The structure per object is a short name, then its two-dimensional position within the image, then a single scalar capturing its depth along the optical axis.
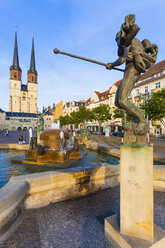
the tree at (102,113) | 39.59
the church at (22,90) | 113.12
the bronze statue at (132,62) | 2.04
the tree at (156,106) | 21.33
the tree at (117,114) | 34.12
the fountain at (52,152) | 7.15
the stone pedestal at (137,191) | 1.86
